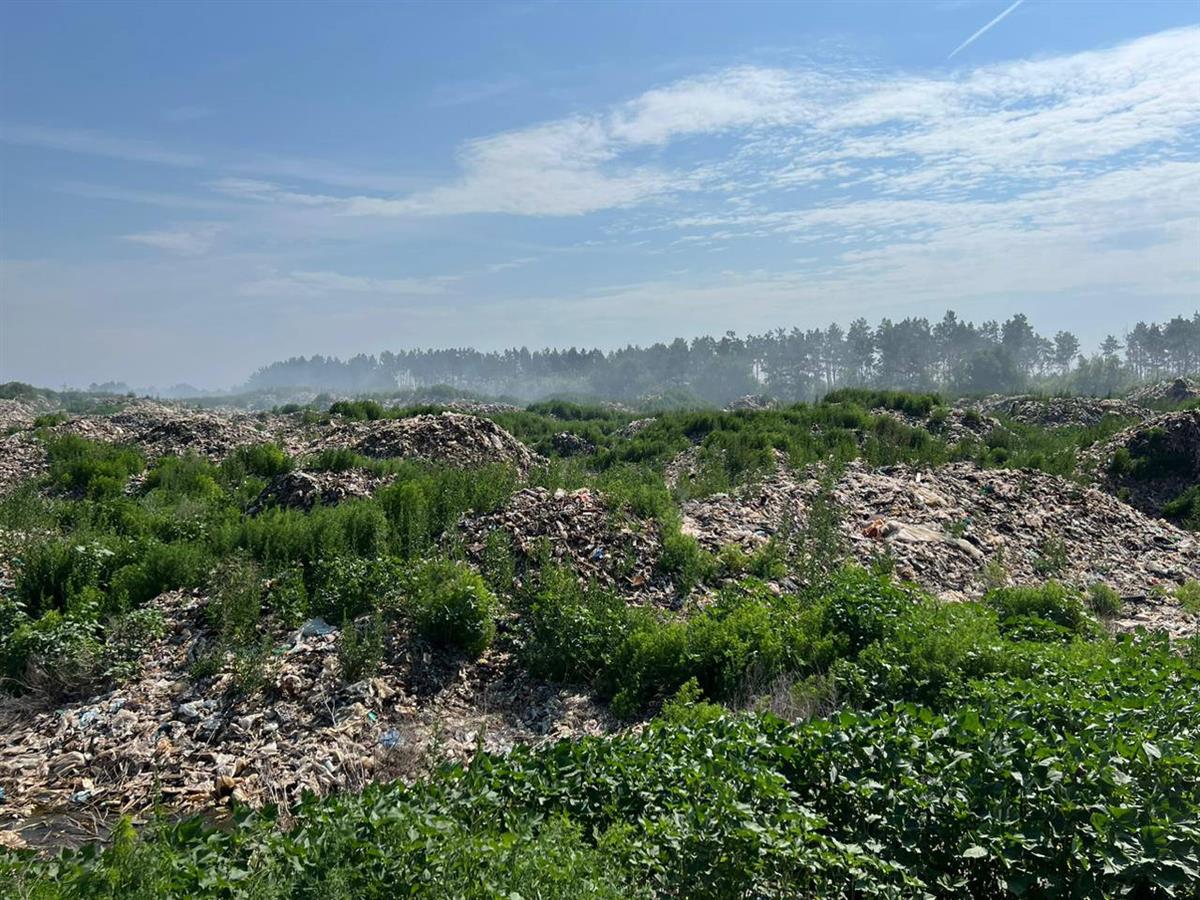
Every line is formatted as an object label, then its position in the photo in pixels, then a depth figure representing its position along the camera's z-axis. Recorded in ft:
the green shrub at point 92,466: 37.93
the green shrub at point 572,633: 20.42
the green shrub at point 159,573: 23.63
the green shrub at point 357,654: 19.57
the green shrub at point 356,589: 22.52
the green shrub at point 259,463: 41.81
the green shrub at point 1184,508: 40.31
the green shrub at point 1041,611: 20.66
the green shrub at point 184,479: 36.58
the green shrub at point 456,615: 21.17
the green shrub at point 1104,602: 25.85
